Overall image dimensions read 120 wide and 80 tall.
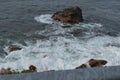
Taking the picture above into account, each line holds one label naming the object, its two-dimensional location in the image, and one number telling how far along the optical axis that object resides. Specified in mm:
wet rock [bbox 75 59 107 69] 15584
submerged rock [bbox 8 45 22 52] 18780
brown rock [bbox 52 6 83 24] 25766
